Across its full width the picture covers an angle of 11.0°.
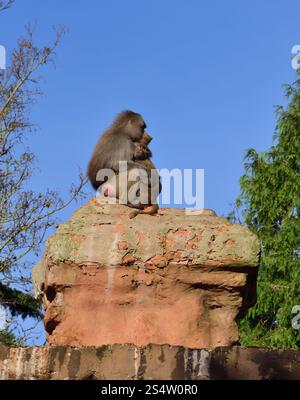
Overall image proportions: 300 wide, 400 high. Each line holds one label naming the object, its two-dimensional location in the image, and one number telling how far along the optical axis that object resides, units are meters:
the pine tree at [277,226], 26.67
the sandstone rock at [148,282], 8.72
